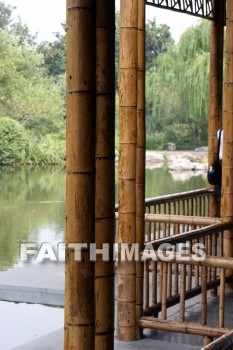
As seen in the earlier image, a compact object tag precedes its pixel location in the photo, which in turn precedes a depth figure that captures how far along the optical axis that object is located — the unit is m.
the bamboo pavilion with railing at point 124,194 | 2.15
